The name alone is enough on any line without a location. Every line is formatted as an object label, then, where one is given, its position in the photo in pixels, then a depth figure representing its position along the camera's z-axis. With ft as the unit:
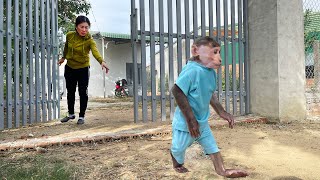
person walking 17.42
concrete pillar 17.72
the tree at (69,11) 38.37
